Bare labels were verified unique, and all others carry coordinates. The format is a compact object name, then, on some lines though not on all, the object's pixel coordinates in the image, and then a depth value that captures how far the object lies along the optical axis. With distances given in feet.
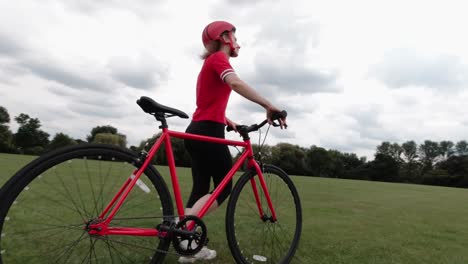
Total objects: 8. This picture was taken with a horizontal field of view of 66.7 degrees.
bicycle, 6.97
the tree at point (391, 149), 297.00
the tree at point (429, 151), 320.03
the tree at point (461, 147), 324.97
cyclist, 9.84
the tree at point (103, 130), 247.89
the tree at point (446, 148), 327.00
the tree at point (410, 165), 250.25
